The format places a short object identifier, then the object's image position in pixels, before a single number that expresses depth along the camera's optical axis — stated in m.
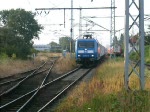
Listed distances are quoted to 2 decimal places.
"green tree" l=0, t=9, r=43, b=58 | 48.97
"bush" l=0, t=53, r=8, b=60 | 41.73
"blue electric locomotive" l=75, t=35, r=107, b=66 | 38.84
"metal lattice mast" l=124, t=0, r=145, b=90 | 14.19
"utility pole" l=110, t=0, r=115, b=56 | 40.62
